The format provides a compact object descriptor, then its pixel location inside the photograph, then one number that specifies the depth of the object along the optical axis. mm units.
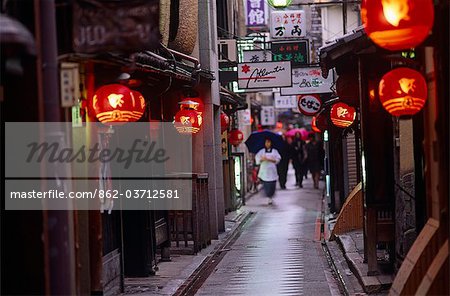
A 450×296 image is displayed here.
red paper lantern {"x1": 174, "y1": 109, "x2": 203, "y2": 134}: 20109
